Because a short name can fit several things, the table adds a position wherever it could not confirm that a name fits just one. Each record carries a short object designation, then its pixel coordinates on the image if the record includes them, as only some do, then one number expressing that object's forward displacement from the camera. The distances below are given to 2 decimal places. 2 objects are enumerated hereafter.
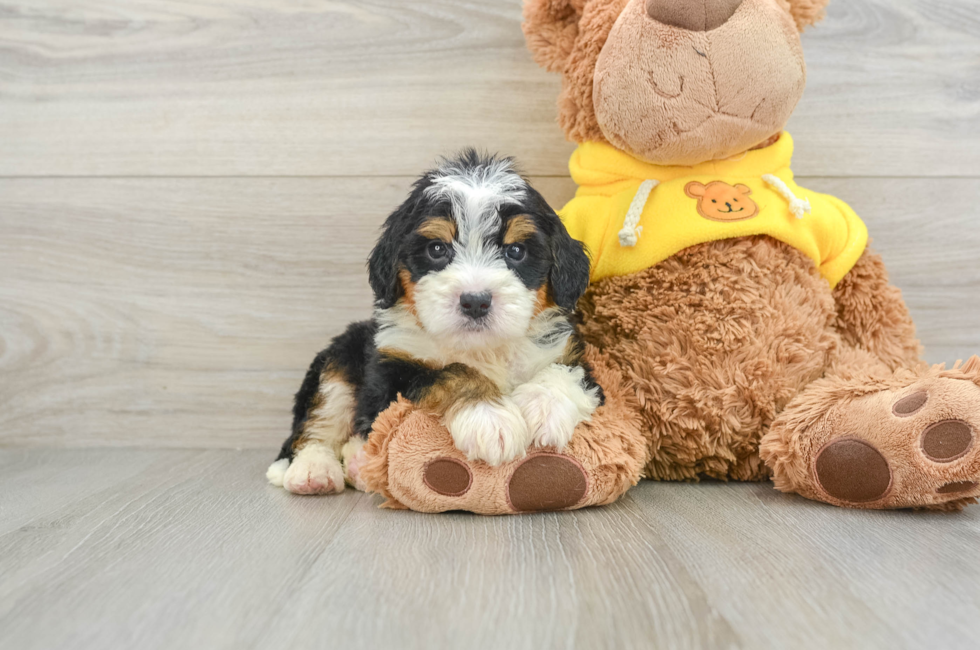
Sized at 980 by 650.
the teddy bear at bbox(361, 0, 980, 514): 0.54
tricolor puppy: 0.53
